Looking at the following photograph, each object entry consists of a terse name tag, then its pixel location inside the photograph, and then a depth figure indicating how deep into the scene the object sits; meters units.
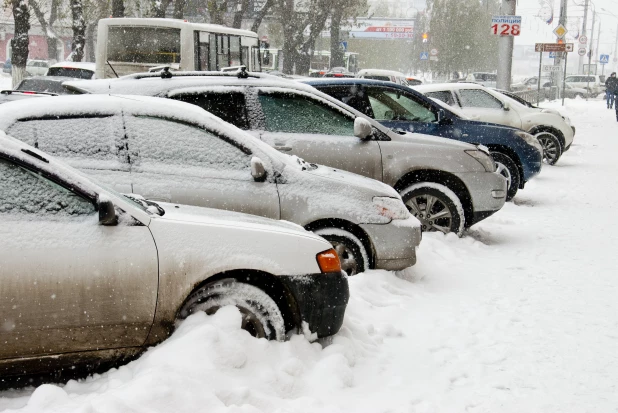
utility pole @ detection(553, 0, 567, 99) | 36.33
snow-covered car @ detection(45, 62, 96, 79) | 18.50
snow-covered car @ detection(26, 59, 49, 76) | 46.81
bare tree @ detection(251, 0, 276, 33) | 35.38
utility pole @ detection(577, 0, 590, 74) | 57.78
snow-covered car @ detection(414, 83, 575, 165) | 14.79
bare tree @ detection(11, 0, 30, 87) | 25.17
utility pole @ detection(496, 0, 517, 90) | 21.50
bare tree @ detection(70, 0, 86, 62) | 27.11
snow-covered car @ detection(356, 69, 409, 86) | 24.94
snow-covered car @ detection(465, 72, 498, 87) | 57.75
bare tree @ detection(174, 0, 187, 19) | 29.24
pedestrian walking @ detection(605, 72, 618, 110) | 33.20
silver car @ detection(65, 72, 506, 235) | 7.61
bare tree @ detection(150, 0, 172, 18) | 29.23
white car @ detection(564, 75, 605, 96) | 54.97
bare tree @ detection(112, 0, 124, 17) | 26.55
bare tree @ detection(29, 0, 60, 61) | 39.62
